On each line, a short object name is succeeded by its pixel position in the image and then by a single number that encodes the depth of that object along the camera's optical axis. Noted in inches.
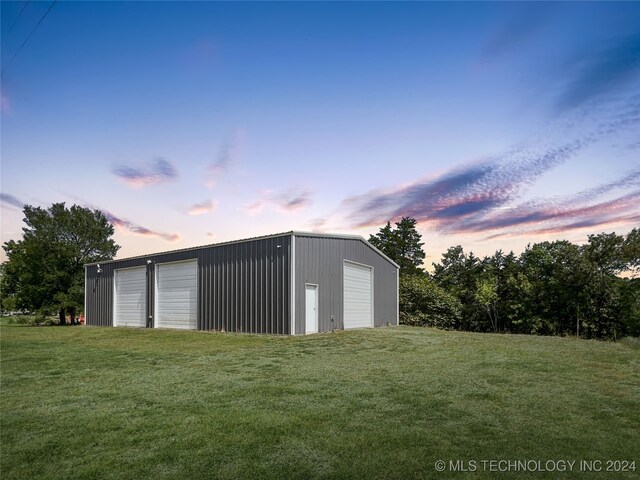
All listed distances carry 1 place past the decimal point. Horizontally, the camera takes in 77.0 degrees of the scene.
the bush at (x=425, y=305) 1211.2
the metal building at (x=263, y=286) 580.4
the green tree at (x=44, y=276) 1141.7
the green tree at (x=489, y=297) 1343.5
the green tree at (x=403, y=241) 1972.2
